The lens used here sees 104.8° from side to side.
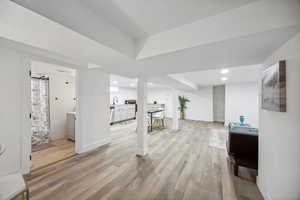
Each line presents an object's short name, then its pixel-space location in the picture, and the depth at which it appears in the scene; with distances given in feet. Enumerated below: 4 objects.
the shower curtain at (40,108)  12.38
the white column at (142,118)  9.77
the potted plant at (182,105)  24.74
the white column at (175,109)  17.54
